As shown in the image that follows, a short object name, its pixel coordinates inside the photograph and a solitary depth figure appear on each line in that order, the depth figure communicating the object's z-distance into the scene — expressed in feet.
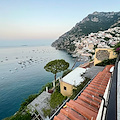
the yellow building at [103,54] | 30.86
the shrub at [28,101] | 32.37
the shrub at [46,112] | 21.11
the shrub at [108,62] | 29.92
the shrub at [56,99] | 23.07
